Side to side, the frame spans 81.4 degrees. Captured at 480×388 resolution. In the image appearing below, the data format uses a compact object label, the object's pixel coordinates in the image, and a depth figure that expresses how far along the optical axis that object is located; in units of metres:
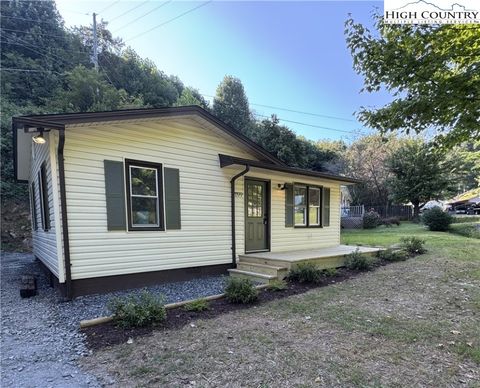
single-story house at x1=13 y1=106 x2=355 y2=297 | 4.88
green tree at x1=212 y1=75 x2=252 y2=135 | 23.59
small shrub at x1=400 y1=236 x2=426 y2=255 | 8.82
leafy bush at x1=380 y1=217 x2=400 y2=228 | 20.06
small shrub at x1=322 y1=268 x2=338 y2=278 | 6.24
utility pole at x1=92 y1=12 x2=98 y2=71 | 17.91
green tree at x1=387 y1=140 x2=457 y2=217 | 20.66
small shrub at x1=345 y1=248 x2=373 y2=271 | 6.90
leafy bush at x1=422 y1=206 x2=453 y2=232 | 15.27
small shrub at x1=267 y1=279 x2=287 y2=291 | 5.21
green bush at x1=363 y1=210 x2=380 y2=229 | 19.42
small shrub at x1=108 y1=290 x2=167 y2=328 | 3.58
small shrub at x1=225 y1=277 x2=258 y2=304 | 4.52
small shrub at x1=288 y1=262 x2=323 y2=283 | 5.73
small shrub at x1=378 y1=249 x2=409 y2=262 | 7.87
